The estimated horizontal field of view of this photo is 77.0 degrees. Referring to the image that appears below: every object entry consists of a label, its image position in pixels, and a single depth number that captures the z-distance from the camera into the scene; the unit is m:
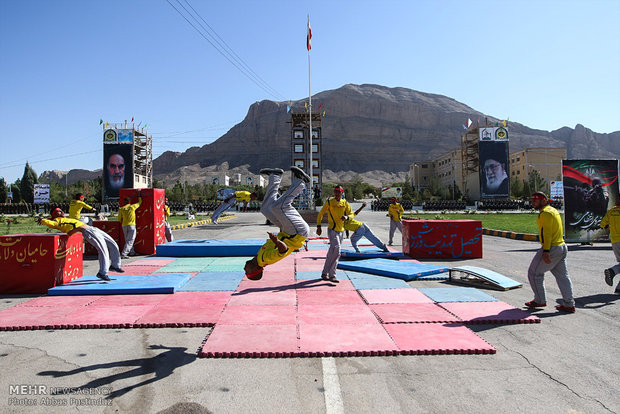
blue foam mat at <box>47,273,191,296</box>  7.61
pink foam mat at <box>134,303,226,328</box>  5.78
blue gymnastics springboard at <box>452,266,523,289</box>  7.87
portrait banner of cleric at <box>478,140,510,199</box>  80.81
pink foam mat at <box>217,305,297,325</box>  5.72
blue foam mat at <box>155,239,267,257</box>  12.75
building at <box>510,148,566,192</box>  102.88
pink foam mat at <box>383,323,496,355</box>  4.62
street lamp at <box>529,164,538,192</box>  81.75
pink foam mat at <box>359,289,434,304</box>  6.99
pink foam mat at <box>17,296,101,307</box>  6.98
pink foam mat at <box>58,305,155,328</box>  5.73
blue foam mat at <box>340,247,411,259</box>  11.51
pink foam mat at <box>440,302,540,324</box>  5.83
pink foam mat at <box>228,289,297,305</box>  6.88
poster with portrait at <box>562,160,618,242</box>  15.73
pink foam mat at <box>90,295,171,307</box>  6.98
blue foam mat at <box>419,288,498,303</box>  7.04
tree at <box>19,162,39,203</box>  89.25
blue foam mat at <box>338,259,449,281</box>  8.96
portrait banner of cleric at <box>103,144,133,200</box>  87.69
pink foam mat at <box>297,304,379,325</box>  5.75
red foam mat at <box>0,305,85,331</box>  5.68
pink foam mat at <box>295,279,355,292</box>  8.00
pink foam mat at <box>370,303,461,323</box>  5.84
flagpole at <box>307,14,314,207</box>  33.25
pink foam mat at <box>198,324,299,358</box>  4.54
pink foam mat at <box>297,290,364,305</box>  6.88
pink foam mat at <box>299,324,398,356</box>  4.57
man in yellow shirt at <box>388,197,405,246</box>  15.82
